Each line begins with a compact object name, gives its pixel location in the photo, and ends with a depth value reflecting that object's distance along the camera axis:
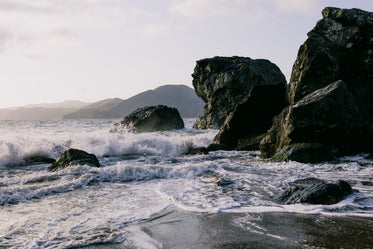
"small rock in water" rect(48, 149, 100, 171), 9.64
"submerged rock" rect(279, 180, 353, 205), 4.99
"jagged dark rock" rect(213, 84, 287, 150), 14.98
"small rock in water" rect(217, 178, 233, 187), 7.08
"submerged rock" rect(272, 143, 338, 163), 9.71
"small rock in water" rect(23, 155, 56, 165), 12.65
